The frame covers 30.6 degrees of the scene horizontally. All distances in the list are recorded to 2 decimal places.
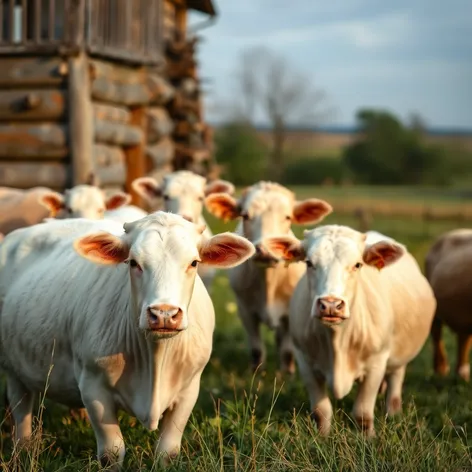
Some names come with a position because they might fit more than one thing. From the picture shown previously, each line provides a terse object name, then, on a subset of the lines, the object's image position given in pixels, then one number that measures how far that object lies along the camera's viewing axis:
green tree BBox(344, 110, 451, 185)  52.03
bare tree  58.50
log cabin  12.24
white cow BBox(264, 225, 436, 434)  5.53
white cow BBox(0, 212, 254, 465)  4.27
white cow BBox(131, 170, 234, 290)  8.38
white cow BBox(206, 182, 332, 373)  7.44
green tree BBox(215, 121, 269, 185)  48.78
